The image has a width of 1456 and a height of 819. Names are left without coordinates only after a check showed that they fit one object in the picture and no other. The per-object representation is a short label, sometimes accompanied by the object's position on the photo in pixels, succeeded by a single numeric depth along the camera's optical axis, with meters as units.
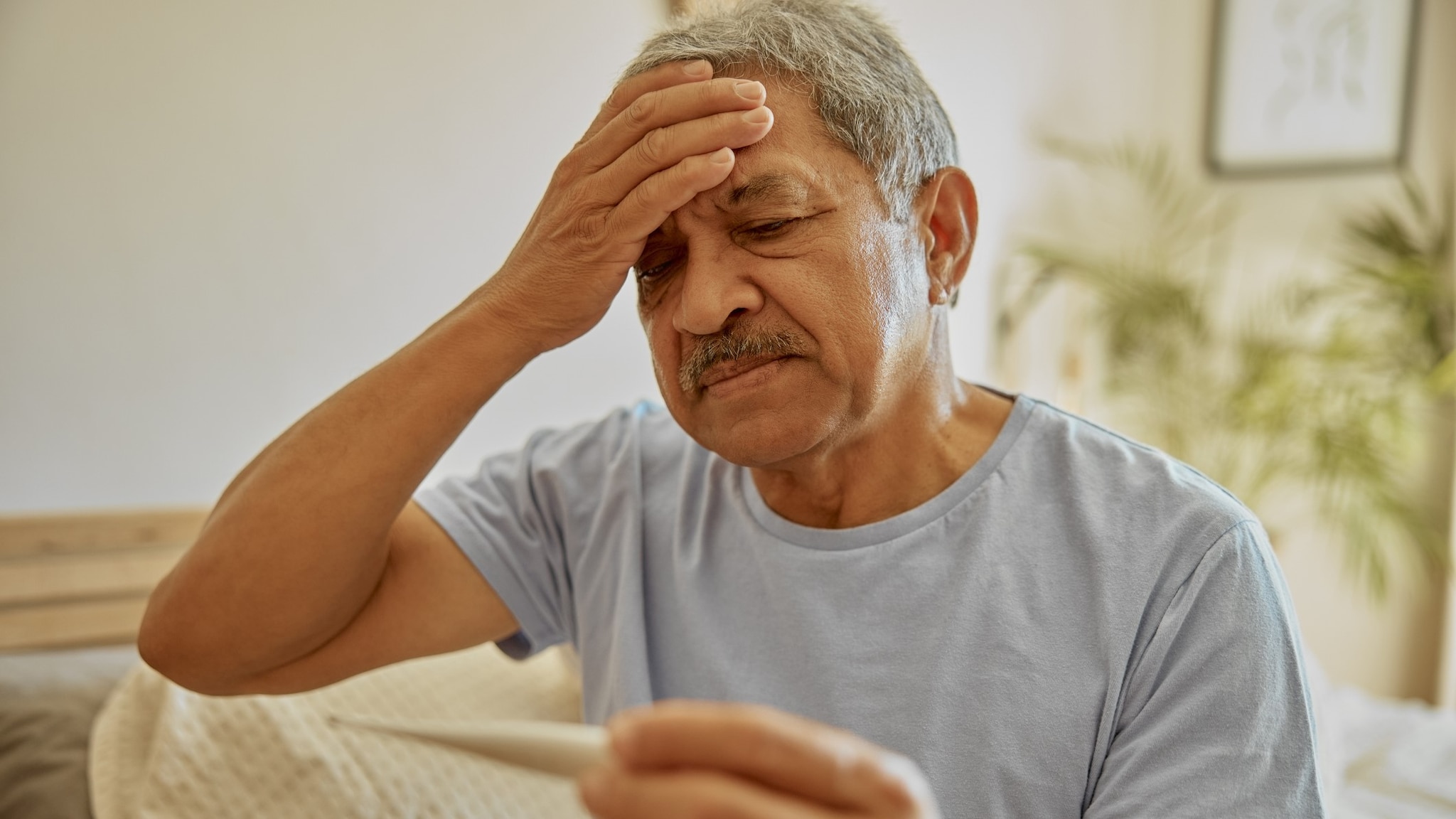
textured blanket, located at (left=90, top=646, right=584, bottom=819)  1.35
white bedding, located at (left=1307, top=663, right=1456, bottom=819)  1.99
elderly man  0.98
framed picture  3.69
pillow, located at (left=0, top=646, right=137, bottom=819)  1.36
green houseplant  3.43
